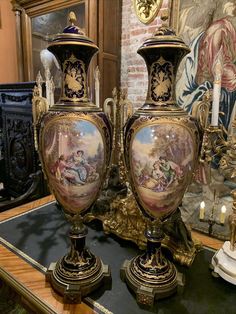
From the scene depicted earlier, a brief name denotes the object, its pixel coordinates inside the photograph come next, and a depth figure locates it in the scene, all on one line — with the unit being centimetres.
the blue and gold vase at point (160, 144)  62
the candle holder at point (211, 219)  105
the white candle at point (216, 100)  69
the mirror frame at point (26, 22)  205
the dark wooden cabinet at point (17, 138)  197
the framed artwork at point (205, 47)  133
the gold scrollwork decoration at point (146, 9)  162
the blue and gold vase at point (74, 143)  63
